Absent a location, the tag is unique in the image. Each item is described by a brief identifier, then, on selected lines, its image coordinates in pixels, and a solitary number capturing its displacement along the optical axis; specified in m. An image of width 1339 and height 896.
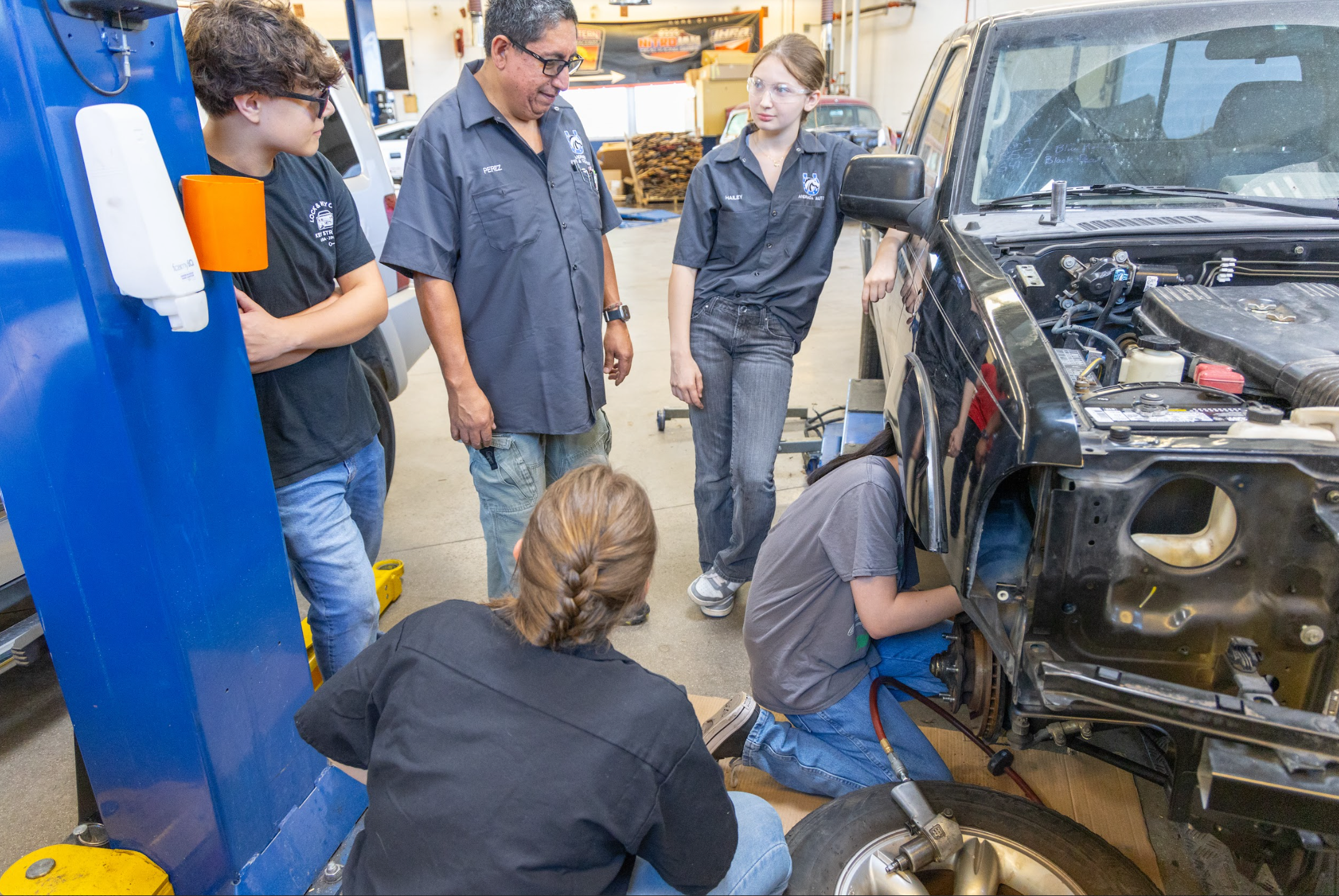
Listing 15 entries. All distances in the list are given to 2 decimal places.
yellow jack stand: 3.26
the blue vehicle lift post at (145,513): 1.38
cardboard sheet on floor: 2.22
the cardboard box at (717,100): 13.13
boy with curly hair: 1.71
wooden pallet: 13.70
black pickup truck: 1.55
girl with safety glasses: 2.96
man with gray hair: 2.34
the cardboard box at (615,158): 14.16
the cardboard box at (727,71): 13.06
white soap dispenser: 1.35
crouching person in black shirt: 1.25
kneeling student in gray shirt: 2.08
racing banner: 17.11
